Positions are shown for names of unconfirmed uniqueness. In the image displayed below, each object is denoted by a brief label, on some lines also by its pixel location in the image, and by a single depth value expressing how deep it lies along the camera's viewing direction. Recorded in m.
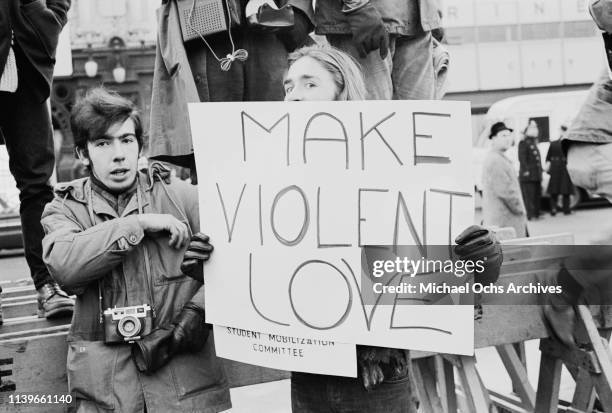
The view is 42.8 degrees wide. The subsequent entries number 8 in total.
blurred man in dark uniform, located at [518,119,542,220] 14.34
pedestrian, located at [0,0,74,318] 3.08
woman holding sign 2.08
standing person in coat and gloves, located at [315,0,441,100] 3.29
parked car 16.33
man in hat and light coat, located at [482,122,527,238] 7.71
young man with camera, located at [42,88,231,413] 2.26
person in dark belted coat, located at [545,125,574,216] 15.14
